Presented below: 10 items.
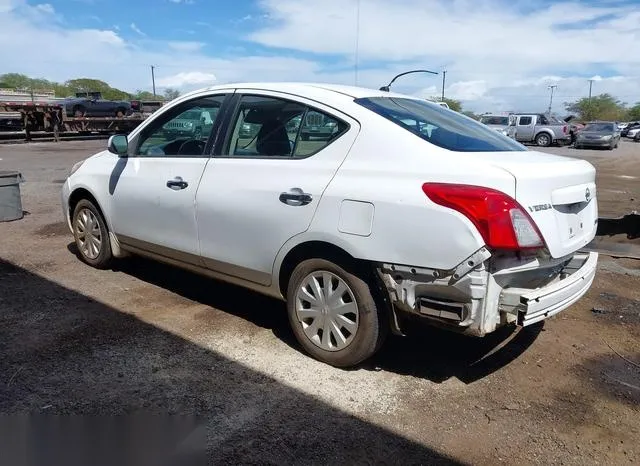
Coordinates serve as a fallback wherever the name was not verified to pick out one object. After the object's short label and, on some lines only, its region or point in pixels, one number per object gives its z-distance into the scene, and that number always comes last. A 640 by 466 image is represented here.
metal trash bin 7.34
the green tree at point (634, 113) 89.62
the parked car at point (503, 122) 31.46
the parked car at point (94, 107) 27.78
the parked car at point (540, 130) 30.81
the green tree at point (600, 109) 82.06
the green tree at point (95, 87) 82.88
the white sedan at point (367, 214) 2.84
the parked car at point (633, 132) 43.59
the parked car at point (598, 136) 29.06
